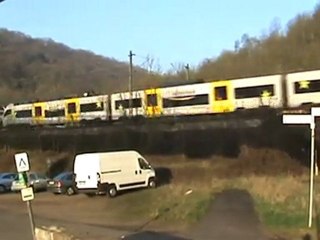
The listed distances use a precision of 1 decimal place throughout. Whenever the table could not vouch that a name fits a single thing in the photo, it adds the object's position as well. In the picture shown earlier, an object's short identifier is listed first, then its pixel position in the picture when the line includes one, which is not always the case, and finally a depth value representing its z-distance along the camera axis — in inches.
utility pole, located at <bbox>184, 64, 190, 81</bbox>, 4271.2
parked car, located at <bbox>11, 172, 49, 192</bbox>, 1982.0
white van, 1578.5
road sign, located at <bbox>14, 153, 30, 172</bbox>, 735.1
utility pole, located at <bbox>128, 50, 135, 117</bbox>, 2939.0
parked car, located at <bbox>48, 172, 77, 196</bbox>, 1741.0
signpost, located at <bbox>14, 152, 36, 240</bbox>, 708.0
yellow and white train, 2223.2
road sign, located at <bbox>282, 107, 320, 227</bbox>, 804.6
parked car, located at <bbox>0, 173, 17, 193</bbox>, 2046.4
